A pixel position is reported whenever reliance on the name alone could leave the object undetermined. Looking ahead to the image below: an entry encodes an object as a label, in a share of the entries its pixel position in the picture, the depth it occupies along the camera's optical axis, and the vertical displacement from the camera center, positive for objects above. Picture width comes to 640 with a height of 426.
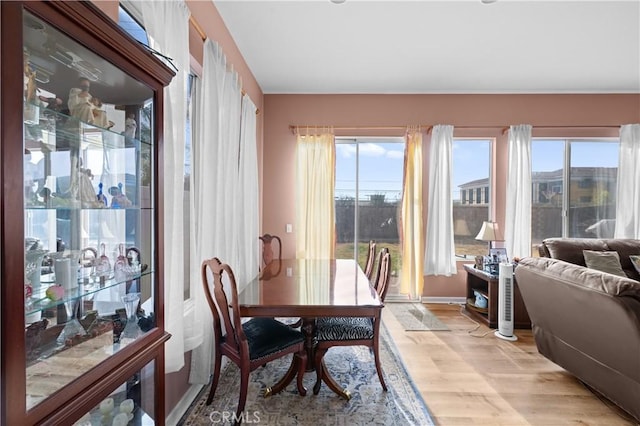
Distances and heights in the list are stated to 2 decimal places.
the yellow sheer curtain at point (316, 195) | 3.92 +0.19
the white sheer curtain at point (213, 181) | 1.98 +0.20
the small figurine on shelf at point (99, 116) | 0.95 +0.29
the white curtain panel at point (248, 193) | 2.80 +0.16
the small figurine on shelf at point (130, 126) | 1.07 +0.29
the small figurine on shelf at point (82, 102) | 0.87 +0.31
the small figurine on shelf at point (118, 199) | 1.05 +0.03
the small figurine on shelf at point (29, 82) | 0.69 +0.29
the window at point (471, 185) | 4.08 +0.36
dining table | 1.70 -0.54
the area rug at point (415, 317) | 3.21 -1.24
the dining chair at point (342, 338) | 1.99 -0.86
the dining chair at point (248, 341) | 1.65 -0.82
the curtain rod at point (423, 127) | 3.95 +1.11
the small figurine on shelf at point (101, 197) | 1.00 +0.03
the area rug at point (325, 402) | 1.81 -1.27
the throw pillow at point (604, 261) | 2.76 -0.45
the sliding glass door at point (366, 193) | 4.14 +0.24
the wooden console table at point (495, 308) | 3.24 -1.05
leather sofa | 1.65 -0.70
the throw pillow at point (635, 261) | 2.79 -0.45
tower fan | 3.00 -0.90
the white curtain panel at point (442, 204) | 3.89 +0.09
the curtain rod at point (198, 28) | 1.87 +1.18
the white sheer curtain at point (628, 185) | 3.77 +0.36
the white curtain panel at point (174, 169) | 1.50 +0.20
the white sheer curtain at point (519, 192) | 3.83 +0.26
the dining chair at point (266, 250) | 3.53 -0.49
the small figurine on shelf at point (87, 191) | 0.93 +0.05
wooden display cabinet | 0.60 -0.03
